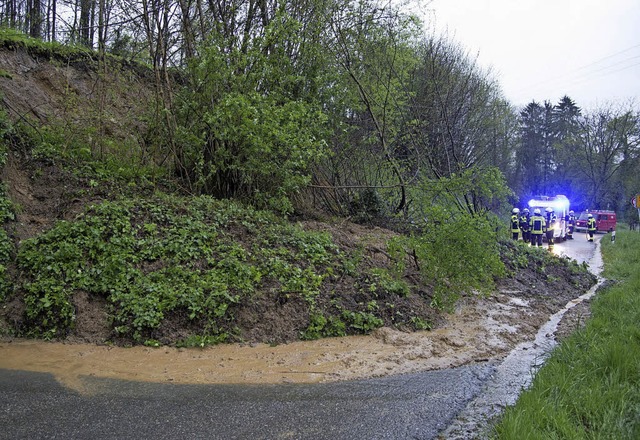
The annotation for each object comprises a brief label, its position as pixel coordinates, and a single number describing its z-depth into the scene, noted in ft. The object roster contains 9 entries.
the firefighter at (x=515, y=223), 62.61
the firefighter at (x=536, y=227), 64.44
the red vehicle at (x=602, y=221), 120.37
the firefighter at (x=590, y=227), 86.69
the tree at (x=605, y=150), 144.87
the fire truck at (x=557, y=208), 76.81
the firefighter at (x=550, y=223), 71.97
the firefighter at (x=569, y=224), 90.53
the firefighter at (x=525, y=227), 66.59
